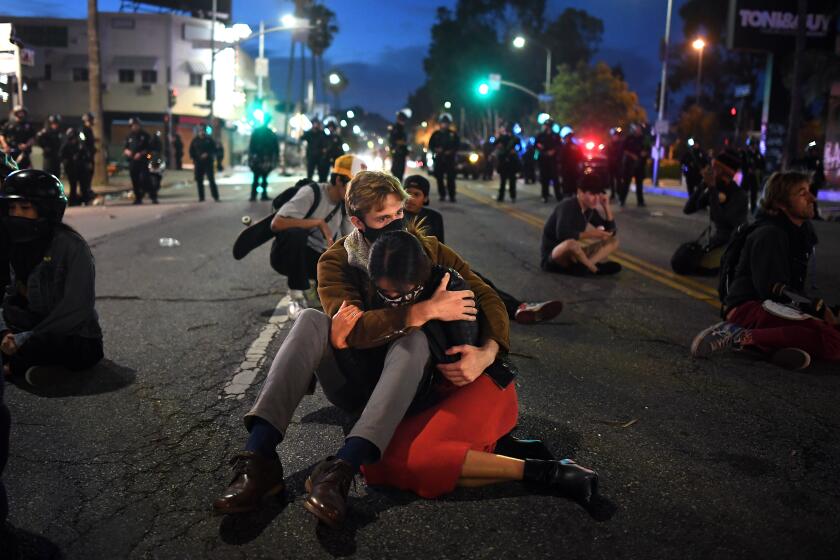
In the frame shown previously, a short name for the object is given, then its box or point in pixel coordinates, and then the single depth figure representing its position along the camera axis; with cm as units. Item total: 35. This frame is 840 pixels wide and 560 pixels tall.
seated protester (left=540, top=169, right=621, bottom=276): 963
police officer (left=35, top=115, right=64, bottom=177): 2055
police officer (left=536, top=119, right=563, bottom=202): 2217
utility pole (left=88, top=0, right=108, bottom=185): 2866
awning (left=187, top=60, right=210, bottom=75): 6162
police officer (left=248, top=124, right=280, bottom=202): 2097
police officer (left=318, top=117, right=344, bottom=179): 2384
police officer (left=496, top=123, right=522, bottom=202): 2240
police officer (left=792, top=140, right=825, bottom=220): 2214
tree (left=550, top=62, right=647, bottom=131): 6788
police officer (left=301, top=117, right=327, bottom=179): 2366
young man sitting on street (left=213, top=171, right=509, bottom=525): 333
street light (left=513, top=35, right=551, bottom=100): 5516
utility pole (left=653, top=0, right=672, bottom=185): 3744
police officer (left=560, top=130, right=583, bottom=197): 2153
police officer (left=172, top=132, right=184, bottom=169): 4069
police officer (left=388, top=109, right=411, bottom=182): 2089
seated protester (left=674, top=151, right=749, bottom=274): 939
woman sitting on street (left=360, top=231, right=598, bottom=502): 355
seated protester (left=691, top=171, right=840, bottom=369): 579
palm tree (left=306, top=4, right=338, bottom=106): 9150
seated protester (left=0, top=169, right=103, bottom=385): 510
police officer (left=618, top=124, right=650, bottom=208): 2219
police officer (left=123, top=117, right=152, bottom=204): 2117
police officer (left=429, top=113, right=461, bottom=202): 2062
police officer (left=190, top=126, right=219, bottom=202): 2197
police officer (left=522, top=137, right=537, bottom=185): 3107
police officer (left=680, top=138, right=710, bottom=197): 1205
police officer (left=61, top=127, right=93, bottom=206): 2022
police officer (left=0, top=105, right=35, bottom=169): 1864
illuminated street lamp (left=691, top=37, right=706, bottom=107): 5738
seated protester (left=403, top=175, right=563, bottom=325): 709
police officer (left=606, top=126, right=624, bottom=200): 2283
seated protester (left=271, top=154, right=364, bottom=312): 724
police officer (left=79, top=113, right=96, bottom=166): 2103
